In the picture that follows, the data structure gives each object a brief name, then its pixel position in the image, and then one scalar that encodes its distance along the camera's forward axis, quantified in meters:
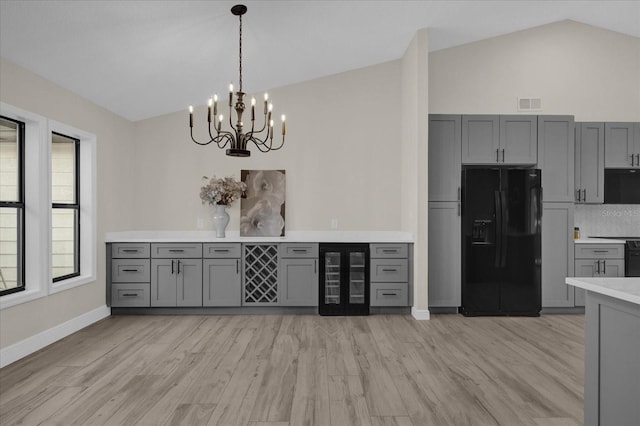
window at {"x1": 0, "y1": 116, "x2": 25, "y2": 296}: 3.61
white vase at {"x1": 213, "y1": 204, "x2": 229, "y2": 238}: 5.34
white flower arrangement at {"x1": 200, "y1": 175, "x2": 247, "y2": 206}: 5.30
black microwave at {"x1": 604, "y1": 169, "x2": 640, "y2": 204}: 5.34
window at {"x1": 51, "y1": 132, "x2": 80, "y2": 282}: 4.40
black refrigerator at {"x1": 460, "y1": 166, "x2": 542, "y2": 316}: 4.89
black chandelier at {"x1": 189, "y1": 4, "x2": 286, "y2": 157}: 3.31
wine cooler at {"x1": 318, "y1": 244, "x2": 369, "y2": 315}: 5.01
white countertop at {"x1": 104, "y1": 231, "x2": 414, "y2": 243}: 5.04
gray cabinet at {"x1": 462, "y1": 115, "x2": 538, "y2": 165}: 5.10
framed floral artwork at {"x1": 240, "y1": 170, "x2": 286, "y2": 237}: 5.54
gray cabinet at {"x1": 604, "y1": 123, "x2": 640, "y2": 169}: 5.26
